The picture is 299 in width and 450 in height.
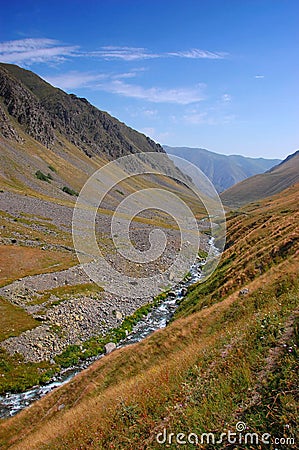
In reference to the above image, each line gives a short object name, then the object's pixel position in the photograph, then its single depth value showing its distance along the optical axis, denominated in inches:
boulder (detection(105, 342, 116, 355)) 1279.2
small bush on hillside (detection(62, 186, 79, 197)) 4980.3
